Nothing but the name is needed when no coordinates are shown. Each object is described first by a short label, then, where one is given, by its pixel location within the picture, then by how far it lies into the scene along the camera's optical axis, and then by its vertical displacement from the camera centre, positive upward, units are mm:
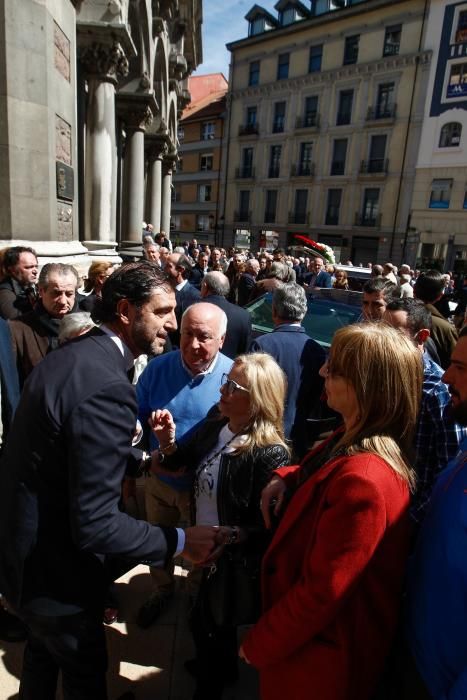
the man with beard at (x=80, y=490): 1354 -807
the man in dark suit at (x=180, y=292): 4836 -506
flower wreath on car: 20264 +230
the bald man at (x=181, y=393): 2533 -865
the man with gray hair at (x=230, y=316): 4129 -620
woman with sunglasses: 1735 -1091
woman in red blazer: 1238 -839
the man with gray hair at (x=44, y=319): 2955 -578
